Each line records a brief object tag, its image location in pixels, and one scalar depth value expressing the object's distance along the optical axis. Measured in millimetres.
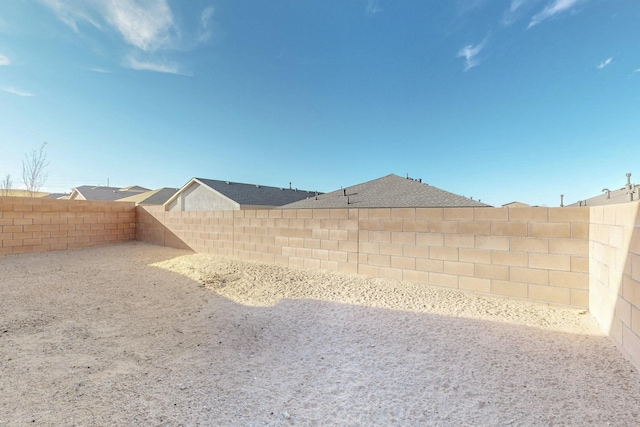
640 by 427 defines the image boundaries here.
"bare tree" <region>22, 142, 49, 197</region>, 14289
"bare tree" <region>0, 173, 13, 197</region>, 16297
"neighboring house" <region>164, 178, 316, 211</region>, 16266
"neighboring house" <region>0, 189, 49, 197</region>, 16134
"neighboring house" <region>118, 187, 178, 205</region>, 21256
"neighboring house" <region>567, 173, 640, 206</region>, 7325
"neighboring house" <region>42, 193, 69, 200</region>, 32838
